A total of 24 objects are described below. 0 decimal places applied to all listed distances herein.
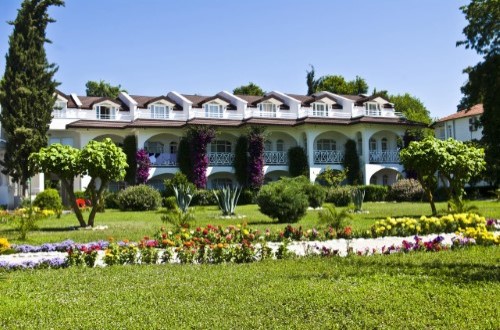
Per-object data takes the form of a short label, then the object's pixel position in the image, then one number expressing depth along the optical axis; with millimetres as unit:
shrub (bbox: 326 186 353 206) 31406
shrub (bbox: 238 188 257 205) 35094
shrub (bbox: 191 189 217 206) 33656
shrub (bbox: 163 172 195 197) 32431
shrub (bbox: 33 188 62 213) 24875
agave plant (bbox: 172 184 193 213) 19609
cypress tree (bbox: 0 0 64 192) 30547
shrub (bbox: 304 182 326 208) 20547
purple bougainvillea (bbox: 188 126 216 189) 36562
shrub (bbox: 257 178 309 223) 17641
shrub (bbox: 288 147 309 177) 39531
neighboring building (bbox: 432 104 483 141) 45938
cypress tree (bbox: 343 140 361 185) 39781
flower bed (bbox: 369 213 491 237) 12977
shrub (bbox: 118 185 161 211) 30031
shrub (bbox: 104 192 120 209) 32250
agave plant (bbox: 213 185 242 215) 21328
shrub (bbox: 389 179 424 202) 33969
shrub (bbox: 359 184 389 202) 35625
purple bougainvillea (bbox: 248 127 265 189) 37500
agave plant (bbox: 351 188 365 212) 23016
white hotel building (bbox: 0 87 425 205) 37406
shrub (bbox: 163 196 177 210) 25406
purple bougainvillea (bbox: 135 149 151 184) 36094
